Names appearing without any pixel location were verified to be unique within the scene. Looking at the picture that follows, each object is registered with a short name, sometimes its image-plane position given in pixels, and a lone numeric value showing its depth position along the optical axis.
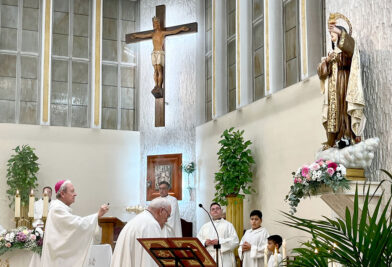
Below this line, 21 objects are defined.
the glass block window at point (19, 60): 14.80
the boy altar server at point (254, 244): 9.84
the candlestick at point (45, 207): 7.08
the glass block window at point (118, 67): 15.66
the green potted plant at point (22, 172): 13.59
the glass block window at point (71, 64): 15.24
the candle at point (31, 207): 7.22
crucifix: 14.30
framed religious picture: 14.55
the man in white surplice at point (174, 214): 12.12
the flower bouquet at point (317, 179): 6.68
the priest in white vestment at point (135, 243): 6.28
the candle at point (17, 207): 7.21
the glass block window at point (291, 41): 11.14
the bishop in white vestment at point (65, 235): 7.18
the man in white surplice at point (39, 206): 12.58
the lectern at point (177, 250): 5.38
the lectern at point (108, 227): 11.94
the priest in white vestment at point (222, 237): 10.62
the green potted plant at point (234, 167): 11.39
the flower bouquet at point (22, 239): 7.44
